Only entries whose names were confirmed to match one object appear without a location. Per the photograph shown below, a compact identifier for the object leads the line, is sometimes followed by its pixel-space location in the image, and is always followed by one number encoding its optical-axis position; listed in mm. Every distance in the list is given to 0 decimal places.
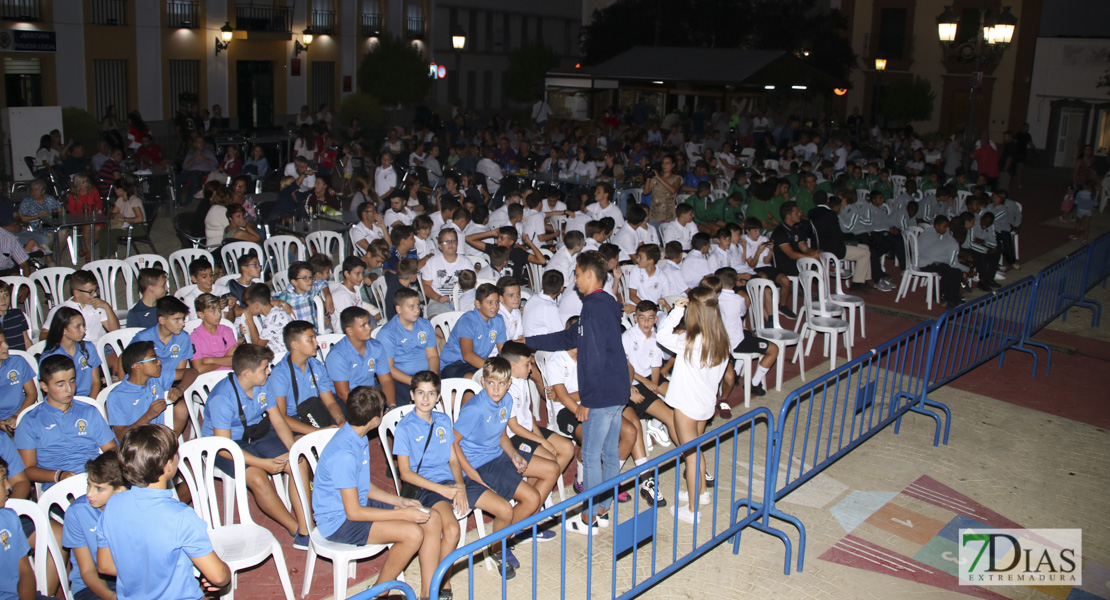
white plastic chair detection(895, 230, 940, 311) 11078
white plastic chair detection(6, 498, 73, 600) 4012
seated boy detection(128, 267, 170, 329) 6719
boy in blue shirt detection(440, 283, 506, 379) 6504
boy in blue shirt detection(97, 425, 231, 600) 3549
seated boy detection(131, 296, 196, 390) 5895
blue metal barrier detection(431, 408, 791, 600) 4410
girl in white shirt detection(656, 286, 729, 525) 5430
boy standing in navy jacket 5281
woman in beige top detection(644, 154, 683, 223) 12078
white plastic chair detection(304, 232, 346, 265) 9797
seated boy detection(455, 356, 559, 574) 5098
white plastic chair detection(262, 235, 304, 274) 9297
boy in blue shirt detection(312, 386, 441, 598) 4461
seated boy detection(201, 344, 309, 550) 5086
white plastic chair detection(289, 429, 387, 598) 4430
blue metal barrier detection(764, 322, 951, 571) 5742
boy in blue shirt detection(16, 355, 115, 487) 4789
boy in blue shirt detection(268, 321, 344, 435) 5516
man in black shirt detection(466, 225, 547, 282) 9430
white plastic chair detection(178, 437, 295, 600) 4434
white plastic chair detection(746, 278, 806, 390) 7934
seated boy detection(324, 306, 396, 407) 5941
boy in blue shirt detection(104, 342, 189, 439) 5258
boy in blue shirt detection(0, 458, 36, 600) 3688
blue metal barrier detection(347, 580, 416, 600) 3291
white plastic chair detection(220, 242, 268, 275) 9016
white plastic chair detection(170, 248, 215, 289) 8445
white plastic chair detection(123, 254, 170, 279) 8094
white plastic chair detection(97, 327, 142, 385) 6266
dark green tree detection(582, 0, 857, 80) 29969
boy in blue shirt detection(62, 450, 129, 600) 3783
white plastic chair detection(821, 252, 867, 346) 9227
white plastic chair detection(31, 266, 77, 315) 7574
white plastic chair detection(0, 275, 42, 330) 7321
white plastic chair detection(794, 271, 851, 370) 8492
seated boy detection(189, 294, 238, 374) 6215
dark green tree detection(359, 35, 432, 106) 28844
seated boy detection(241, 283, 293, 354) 6570
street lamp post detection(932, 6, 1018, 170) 13820
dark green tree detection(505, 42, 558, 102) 34969
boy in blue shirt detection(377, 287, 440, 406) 6355
